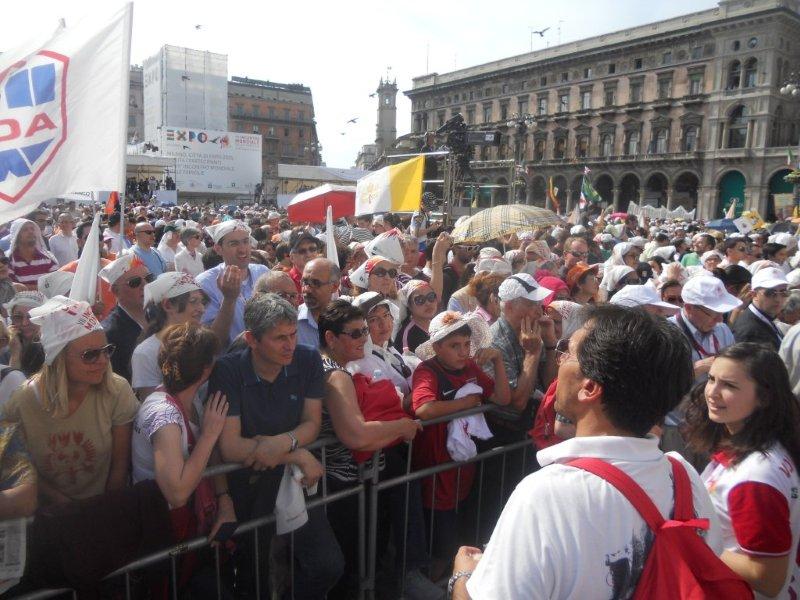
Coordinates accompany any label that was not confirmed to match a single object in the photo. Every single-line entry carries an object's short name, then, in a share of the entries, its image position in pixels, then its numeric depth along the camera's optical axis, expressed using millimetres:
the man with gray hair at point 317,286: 3768
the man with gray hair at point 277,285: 3961
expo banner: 38062
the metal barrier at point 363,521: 2258
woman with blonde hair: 2289
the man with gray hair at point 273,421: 2451
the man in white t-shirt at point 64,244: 7987
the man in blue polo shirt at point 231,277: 3580
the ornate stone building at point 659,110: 44219
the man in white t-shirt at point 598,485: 1135
